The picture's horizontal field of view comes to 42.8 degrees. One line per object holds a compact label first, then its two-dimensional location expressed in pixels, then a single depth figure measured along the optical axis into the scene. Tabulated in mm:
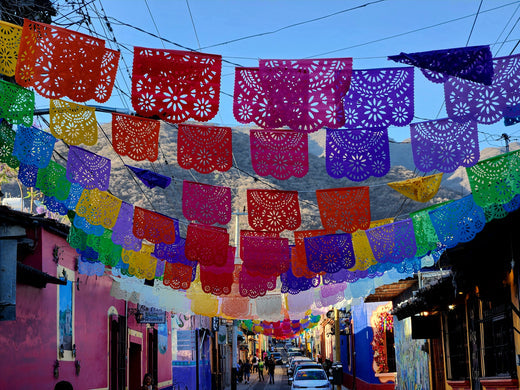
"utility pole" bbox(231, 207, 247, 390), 32516
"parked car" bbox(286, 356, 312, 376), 43847
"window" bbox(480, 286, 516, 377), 10648
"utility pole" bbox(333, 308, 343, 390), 31734
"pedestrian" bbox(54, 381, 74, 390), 9961
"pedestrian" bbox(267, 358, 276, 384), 47969
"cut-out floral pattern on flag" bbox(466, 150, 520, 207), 8508
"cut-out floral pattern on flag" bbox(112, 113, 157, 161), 7930
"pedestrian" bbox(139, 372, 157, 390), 17734
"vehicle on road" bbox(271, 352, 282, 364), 85688
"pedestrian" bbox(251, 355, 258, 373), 71212
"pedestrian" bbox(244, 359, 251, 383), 50312
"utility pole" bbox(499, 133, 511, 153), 12789
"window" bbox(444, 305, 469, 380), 14659
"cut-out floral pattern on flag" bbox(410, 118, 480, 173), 7520
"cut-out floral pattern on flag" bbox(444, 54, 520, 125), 6930
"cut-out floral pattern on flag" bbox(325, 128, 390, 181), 7828
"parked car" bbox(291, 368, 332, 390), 24734
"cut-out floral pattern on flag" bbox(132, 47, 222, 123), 7164
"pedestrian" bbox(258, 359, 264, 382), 50875
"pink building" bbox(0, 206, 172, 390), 11328
